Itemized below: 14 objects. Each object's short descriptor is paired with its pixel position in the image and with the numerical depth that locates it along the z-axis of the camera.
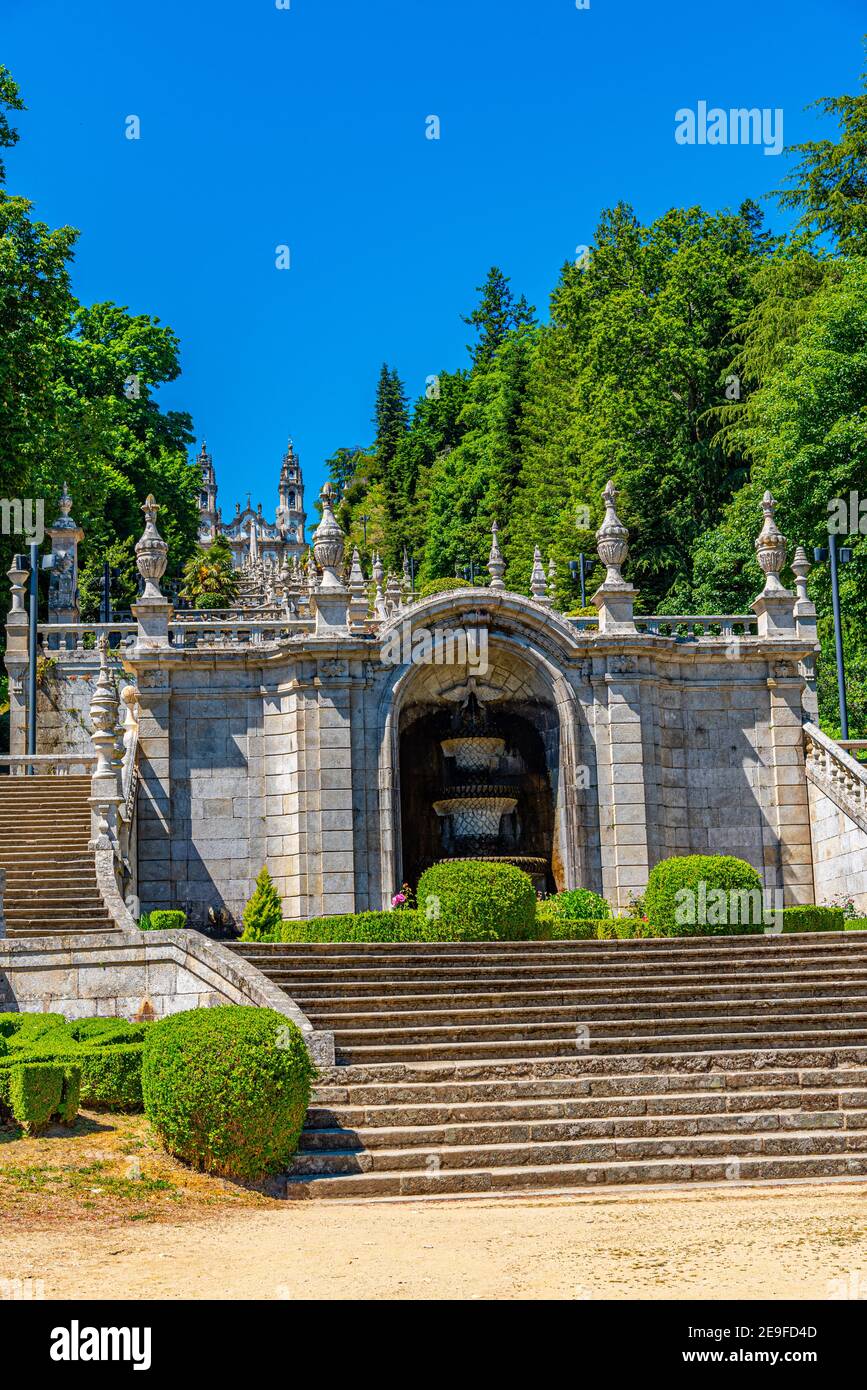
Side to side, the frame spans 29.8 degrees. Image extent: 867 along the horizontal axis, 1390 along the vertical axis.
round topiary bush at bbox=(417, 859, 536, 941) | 23.48
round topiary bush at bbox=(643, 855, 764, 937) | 24.67
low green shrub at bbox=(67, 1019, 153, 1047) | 17.44
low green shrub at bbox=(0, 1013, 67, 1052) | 17.54
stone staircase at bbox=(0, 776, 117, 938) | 22.81
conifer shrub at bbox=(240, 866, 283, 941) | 27.62
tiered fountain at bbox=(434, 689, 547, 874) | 32.56
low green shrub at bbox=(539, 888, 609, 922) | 27.69
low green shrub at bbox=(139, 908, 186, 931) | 24.81
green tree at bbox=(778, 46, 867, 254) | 47.94
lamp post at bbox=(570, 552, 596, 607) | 52.61
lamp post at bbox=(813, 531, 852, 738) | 34.22
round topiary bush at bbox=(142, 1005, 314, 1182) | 14.91
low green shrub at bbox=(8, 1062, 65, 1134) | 15.58
